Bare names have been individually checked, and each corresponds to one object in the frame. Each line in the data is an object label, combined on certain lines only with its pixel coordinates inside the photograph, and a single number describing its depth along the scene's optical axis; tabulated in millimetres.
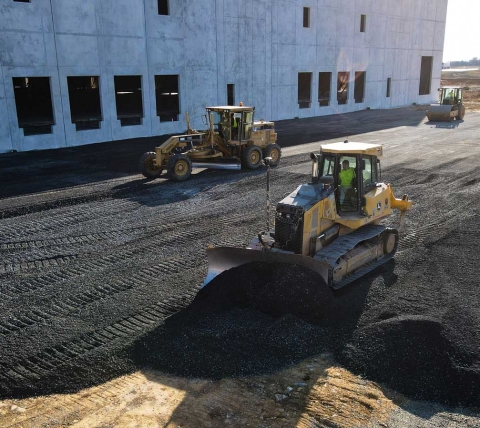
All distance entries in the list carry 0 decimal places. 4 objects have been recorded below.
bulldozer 7996
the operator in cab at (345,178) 8750
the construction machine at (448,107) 33188
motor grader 17000
